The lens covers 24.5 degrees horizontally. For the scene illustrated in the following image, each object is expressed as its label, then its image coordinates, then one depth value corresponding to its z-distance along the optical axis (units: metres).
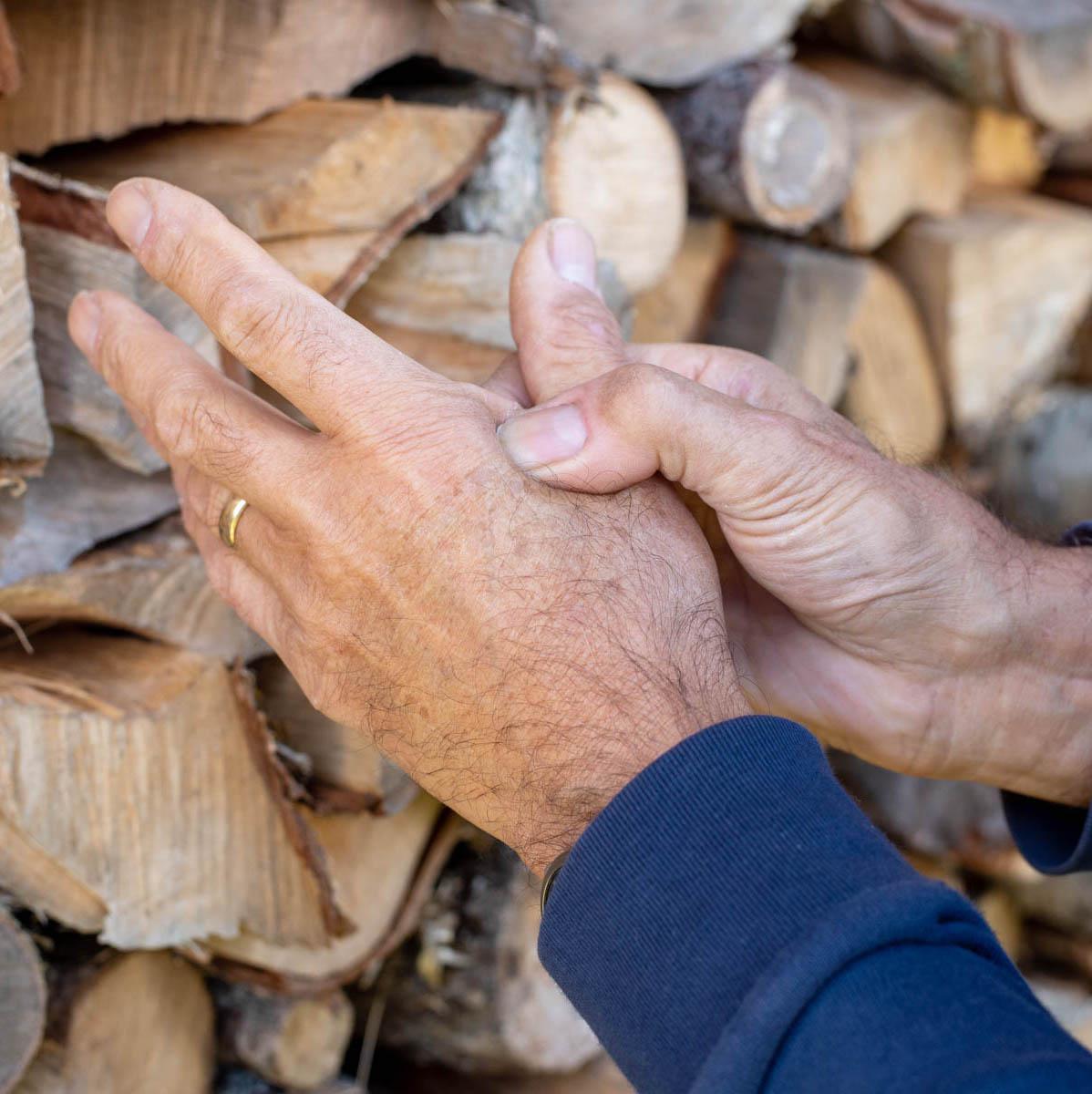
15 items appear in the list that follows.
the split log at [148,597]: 0.58
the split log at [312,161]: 0.59
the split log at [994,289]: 0.96
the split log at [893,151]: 0.87
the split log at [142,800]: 0.57
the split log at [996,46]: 0.90
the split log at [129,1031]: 0.61
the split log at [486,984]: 0.72
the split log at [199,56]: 0.59
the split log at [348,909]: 0.65
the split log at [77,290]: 0.57
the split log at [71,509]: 0.57
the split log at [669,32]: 0.71
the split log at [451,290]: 0.65
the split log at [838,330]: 0.83
